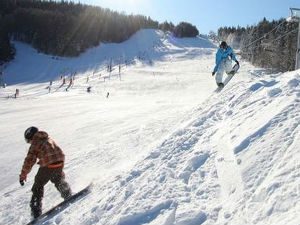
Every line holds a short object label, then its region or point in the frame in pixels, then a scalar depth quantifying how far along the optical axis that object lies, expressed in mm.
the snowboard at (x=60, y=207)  5813
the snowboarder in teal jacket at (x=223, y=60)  12578
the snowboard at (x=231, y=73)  12578
